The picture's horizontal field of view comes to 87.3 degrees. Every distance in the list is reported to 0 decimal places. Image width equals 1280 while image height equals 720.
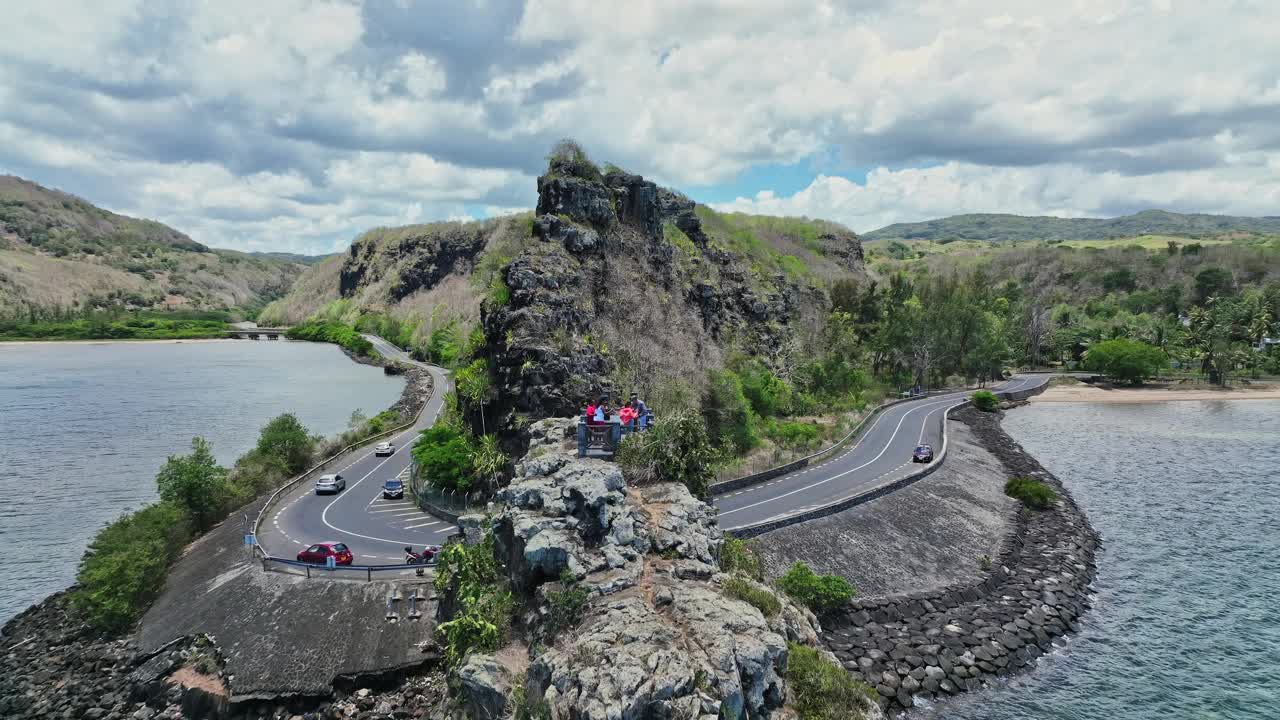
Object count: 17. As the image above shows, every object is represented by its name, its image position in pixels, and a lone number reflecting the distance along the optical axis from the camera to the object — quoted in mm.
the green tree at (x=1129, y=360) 110438
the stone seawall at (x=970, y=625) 30703
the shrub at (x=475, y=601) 22562
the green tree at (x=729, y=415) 60500
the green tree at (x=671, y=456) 28641
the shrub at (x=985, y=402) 88312
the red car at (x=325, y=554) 36594
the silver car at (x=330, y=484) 50438
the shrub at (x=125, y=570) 37125
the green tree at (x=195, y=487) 47656
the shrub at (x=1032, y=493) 53062
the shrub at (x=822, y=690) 19094
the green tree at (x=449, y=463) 48594
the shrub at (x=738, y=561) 25406
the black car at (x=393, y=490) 50347
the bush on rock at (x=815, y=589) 34250
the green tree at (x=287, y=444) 57312
